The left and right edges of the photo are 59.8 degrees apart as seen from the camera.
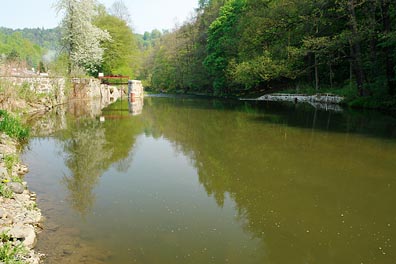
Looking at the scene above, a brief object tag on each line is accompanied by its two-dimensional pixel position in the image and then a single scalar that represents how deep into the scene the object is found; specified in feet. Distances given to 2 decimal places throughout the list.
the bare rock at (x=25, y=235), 13.75
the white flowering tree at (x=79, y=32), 110.01
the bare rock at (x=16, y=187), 18.81
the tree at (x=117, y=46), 140.97
